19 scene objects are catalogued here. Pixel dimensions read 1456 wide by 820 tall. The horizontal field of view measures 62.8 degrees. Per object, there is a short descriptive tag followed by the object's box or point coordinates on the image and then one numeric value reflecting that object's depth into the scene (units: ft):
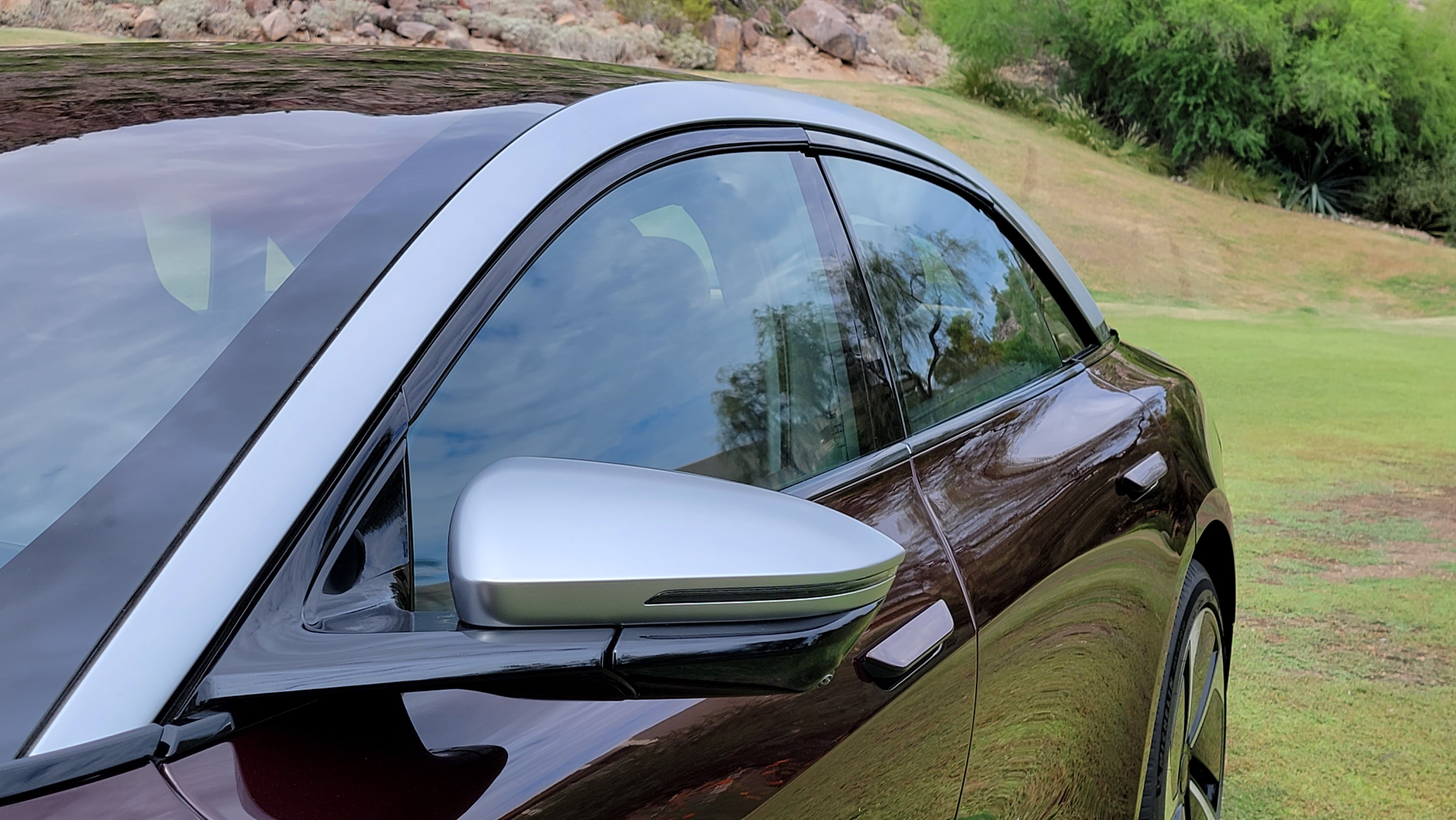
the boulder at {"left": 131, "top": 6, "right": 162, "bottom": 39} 71.87
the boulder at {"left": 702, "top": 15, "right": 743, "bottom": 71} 102.34
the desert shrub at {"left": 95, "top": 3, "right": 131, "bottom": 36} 72.79
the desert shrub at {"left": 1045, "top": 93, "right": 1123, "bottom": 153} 87.25
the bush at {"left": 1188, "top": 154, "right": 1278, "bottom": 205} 85.71
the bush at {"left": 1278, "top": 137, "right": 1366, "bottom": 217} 91.09
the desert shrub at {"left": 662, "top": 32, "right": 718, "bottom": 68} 95.25
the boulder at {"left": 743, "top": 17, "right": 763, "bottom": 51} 107.04
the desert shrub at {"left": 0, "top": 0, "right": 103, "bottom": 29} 71.46
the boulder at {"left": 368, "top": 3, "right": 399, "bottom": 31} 81.46
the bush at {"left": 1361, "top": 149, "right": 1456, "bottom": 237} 88.58
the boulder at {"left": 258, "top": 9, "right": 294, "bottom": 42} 74.33
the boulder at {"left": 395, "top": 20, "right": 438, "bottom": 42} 80.43
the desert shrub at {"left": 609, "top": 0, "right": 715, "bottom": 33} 99.66
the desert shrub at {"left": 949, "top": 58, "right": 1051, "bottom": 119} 90.43
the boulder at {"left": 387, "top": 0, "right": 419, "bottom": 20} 84.07
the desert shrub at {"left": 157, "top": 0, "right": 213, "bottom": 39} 73.05
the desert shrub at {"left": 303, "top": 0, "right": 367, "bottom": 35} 78.07
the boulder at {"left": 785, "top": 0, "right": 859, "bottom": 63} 109.81
